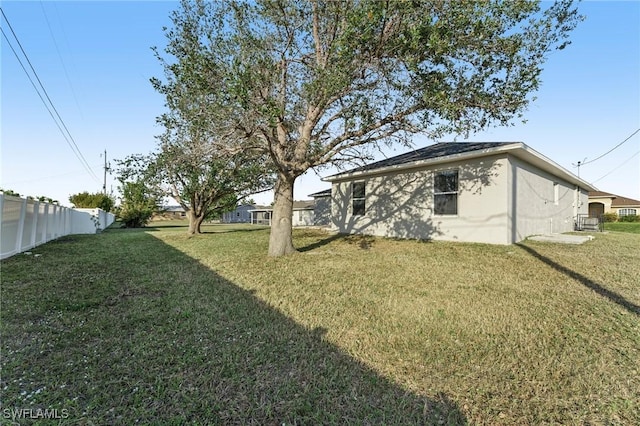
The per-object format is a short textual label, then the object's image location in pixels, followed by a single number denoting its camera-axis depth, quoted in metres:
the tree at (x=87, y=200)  25.25
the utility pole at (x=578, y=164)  27.01
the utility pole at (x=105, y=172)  38.00
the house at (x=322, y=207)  23.06
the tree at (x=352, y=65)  5.82
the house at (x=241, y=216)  58.00
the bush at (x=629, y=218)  27.19
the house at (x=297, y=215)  32.09
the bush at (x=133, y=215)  25.66
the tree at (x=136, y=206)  18.27
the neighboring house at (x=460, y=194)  9.37
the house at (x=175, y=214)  62.21
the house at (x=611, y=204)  32.08
